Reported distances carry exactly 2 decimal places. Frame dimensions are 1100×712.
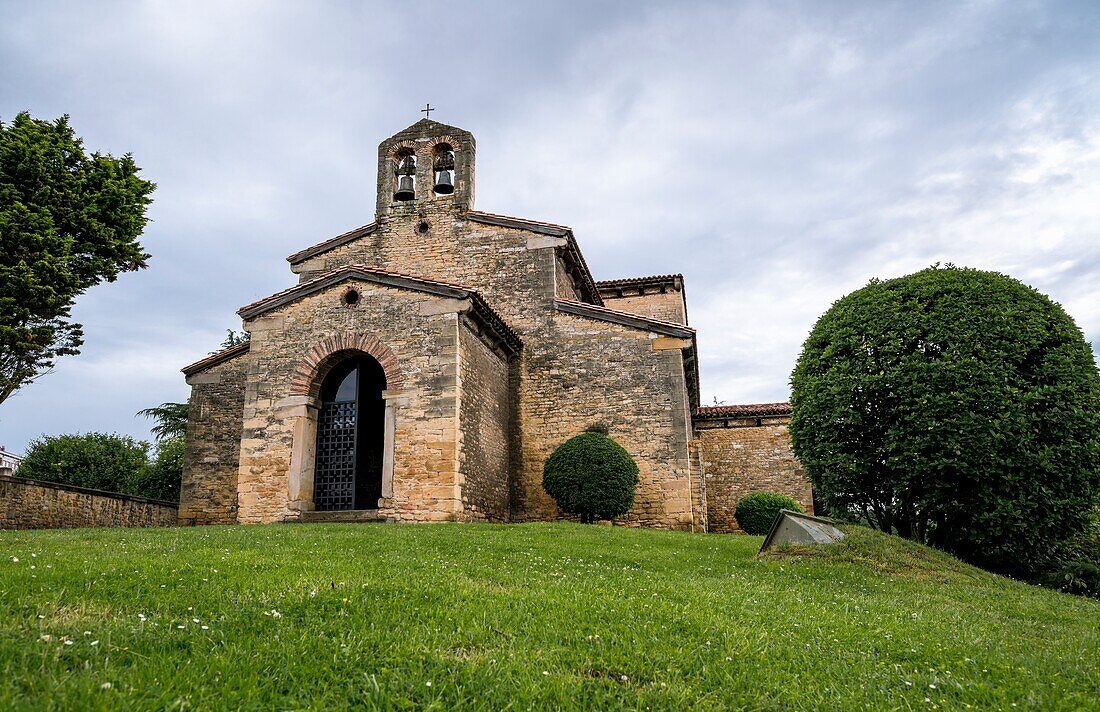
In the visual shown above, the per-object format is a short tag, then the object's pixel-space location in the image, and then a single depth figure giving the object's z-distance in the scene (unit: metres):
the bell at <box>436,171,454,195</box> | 19.23
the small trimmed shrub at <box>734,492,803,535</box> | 19.67
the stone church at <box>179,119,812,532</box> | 14.02
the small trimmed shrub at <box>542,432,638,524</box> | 14.98
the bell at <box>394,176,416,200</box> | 19.45
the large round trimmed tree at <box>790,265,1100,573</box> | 9.42
